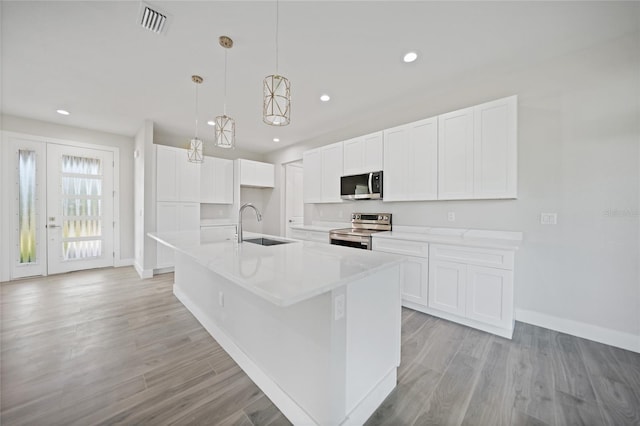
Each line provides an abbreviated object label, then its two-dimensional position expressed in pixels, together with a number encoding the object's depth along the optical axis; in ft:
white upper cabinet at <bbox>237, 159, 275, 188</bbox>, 18.22
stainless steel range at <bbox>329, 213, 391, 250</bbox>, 10.76
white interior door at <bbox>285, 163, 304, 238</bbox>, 19.40
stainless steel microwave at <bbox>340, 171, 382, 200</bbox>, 11.75
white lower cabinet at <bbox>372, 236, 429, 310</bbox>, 9.02
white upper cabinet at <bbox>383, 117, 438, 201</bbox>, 10.03
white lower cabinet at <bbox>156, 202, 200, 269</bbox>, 14.39
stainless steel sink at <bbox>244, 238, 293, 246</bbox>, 8.29
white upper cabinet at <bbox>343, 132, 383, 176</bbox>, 11.87
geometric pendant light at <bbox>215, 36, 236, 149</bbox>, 8.09
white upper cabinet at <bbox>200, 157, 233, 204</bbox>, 16.96
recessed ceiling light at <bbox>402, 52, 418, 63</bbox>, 7.84
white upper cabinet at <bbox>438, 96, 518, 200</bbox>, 8.23
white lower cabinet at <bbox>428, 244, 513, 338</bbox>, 7.34
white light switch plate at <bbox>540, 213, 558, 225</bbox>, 7.93
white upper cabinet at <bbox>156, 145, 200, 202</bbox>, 14.49
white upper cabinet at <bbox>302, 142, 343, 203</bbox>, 13.83
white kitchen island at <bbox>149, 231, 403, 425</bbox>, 3.87
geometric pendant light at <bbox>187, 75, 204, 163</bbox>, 9.99
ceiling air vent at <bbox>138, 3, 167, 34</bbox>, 6.04
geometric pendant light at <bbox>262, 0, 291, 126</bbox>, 5.44
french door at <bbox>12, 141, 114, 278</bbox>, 13.46
